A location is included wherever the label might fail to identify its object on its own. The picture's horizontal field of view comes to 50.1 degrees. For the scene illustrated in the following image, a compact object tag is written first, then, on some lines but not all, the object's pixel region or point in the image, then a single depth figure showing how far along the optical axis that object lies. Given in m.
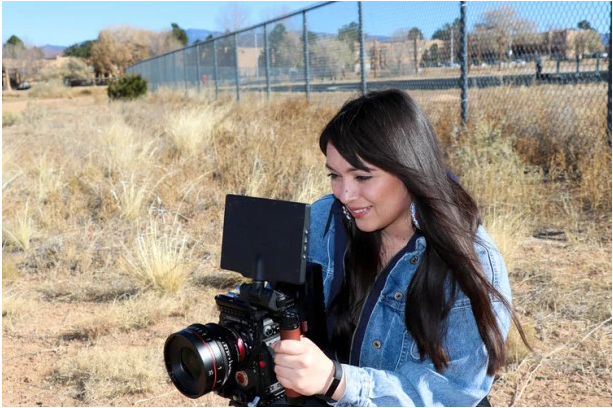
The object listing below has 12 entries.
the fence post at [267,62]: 12.24
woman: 1.68
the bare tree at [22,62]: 47.85
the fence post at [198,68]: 16.92
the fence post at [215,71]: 15.76
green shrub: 21.62
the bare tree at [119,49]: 53.00
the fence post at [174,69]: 21.79
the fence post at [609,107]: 5.55
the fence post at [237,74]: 13.94
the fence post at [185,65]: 19.55
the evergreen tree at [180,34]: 69.62
